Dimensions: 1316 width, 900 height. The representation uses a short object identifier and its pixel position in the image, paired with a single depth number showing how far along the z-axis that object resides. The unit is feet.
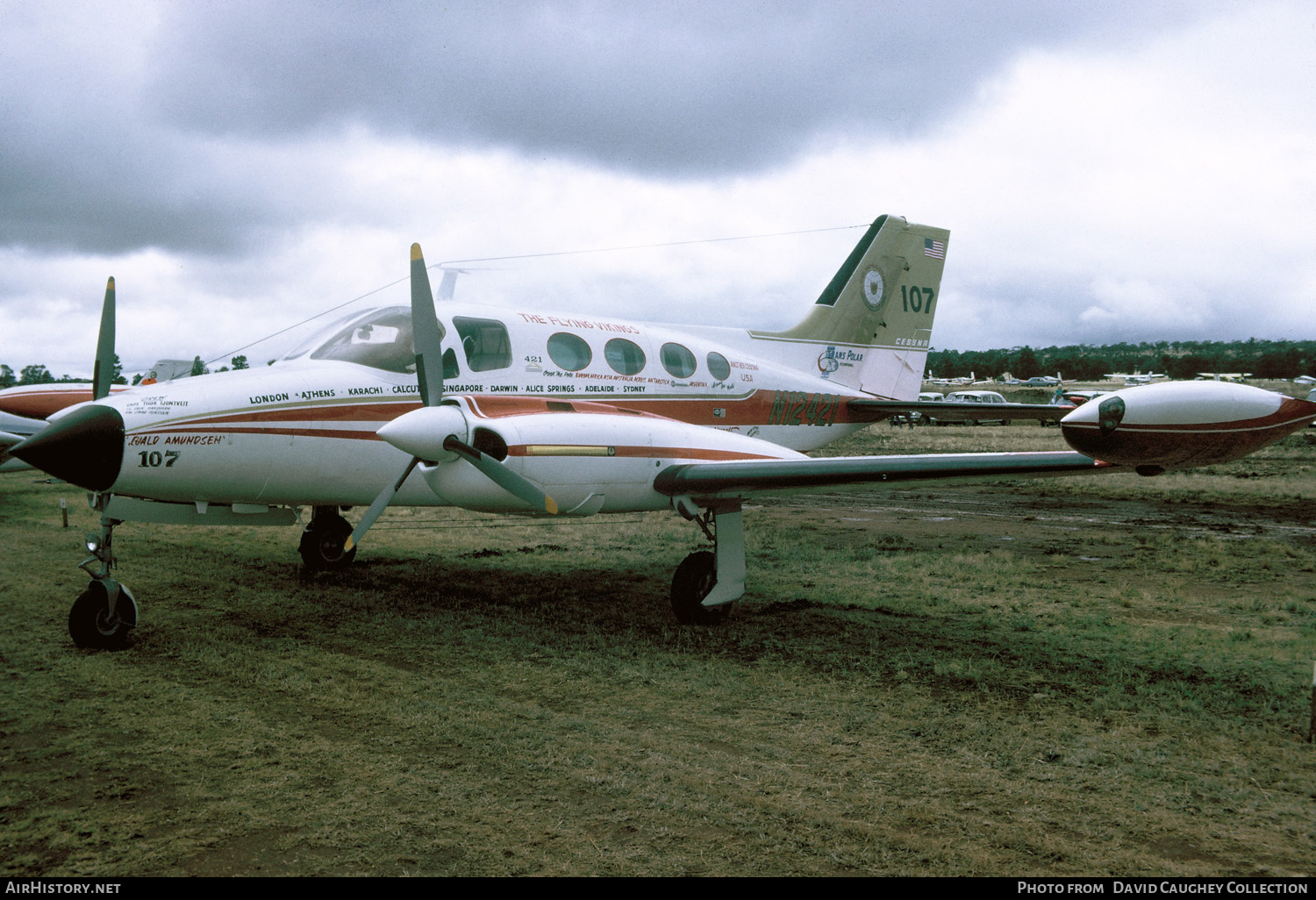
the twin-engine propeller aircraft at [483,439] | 17.65
